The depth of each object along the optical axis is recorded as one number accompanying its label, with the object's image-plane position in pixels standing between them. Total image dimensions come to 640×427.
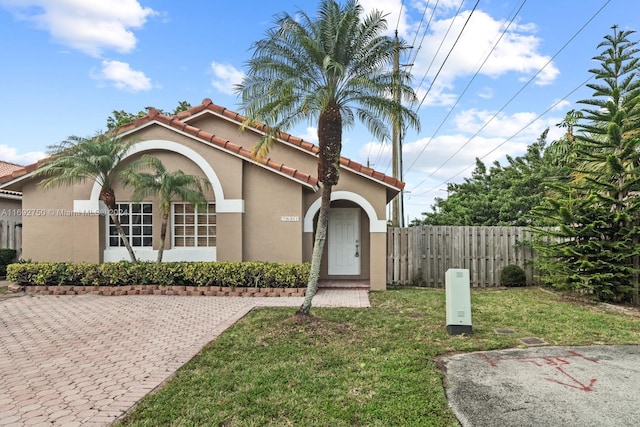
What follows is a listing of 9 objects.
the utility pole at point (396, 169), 16.67
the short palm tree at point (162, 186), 10.98
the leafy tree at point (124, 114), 25.41
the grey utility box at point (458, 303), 7.14
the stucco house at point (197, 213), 12.27
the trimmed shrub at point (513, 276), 13.69
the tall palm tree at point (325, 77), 7.81
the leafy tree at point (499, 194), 21.42
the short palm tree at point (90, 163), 11.06
